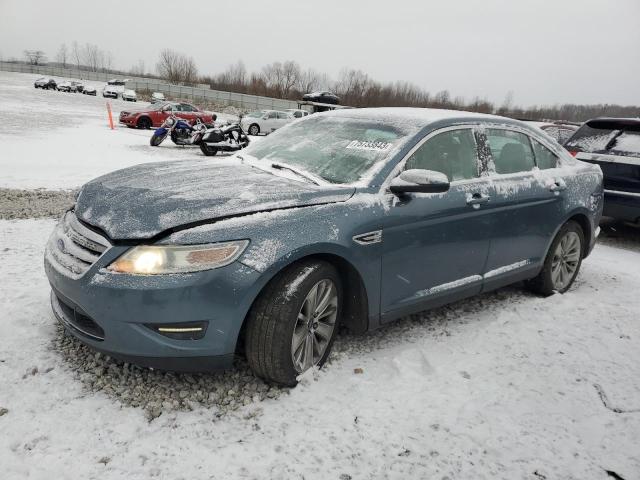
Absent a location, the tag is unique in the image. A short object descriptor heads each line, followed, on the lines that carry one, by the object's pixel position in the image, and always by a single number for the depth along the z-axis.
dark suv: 6.02
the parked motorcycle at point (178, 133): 14.04
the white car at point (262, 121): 23.56
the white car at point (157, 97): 40.59
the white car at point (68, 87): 47.22
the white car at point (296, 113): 24.93
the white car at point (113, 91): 43.66
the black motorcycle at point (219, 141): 13.46
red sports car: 20.69
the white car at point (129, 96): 42.75
